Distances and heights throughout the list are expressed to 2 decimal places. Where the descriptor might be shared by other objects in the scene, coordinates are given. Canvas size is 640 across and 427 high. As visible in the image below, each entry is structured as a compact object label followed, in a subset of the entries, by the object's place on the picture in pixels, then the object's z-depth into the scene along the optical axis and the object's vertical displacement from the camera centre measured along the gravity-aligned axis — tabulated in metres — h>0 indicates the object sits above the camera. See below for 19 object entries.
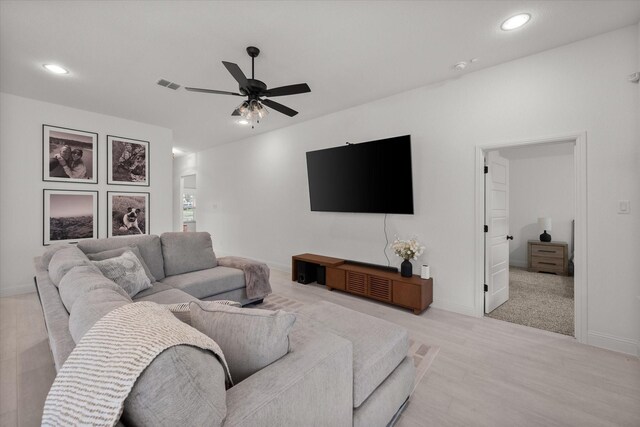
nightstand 5.00 -0.82
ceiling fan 2.43 +1.14
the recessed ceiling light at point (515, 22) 2.21 +1.60
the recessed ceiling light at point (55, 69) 3.01 +1.63
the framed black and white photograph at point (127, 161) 4.61 +0.93
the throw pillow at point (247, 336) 1.04 -0.47
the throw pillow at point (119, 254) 2.58 -0.39
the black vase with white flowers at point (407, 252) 3.39 -0.48
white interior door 3.18 -0.24
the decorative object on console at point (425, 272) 3.37 -0.72
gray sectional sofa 0.68 -0.58
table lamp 5.32 -0.27
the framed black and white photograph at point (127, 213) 4.61 +0.02
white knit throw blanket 0.62 -0.38
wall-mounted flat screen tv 3.49 +0.52
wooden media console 3.19 -0.89
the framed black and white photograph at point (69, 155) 4.05 +0.91
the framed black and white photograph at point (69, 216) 4.05 -0.03
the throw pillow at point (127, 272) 2.34 -0.51
